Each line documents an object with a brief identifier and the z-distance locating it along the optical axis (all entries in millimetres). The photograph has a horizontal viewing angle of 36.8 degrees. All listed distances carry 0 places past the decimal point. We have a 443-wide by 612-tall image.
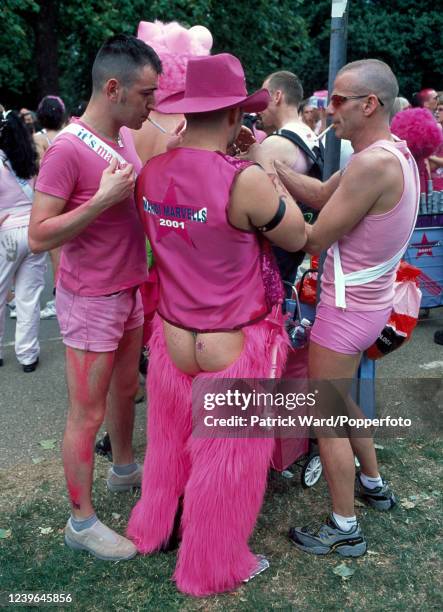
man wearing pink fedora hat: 2348
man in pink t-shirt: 2516
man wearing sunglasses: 2578
